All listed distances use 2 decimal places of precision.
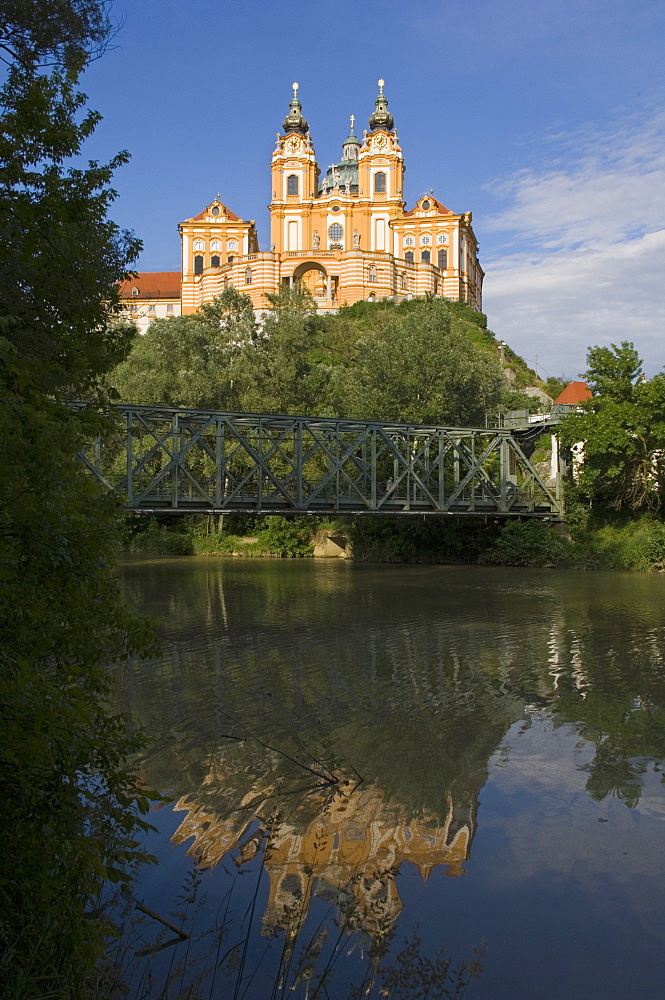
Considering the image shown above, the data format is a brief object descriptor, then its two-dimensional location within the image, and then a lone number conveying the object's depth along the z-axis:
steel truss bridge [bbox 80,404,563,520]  29.05
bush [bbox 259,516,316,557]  47.97
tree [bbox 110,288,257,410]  49.31
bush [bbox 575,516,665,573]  35.59
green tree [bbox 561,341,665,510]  35.78
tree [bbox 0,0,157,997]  4.62
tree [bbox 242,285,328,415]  50.06
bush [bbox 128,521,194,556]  50.25
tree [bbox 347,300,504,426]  44.34
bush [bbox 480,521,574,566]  38.62
